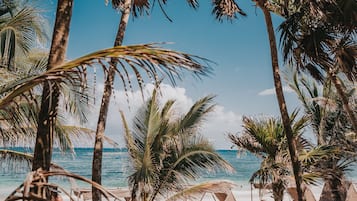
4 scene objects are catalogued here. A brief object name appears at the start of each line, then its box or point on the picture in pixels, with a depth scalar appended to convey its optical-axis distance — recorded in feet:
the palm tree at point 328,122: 28.02
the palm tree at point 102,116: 18.25
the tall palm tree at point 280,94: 17.66
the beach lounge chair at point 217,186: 19.75
